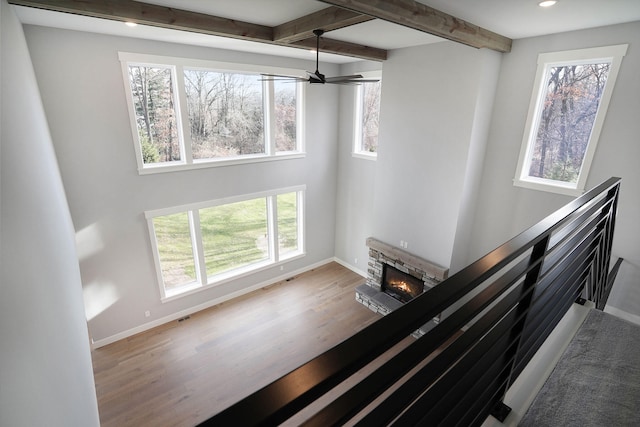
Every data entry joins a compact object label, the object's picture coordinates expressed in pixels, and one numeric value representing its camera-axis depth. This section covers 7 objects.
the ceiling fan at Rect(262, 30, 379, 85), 3.77
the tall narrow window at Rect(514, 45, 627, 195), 3.79
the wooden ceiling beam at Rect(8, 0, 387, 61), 2.83
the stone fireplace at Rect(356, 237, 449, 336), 5.42
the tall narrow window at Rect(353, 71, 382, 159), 6.46
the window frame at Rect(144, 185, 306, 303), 5.38
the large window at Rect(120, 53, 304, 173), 4.84
